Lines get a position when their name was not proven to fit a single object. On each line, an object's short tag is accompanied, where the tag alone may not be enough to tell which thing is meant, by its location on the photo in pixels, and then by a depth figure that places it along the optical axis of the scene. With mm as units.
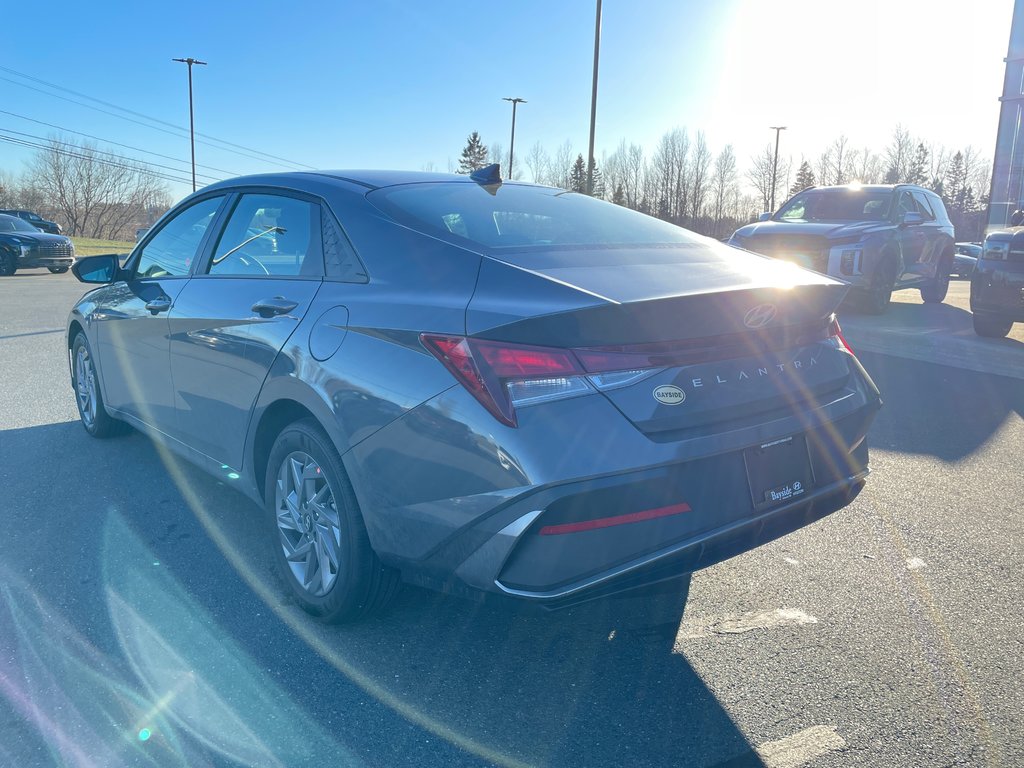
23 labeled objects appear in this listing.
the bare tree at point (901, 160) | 76750
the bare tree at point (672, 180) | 78250
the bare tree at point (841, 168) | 77750
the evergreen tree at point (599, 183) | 74188
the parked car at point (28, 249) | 19312
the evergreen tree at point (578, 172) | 69769
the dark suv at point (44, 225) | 26484
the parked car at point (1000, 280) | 8641
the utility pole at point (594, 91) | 23516
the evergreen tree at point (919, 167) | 78375
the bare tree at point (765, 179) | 75688
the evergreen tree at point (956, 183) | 86500
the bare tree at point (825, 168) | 79188
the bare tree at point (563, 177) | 66612
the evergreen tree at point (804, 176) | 83538
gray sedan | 2152
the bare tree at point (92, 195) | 66625
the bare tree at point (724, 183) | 79500
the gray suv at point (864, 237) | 10773
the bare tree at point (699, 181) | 78875
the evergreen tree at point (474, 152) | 77938
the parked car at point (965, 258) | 24530
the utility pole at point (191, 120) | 44531
